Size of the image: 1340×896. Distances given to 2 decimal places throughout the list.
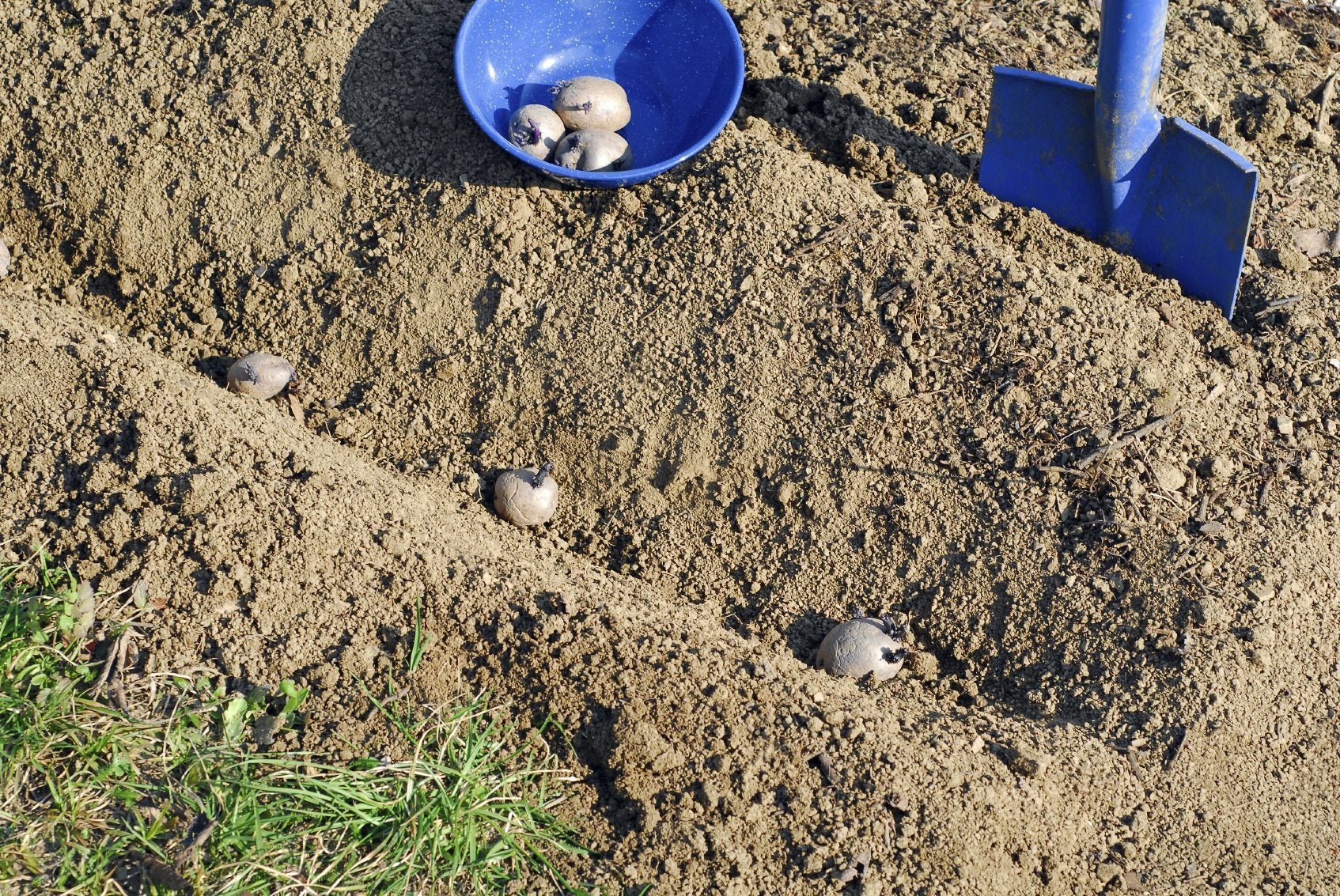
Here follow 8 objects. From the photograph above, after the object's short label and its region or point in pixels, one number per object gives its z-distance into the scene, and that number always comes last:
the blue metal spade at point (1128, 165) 3.54
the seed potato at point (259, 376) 3.69
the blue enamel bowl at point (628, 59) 4.04
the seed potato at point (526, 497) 3.47
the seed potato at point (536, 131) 3.85
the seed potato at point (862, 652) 3.15
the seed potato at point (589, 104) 3.93
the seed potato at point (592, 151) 3.78
